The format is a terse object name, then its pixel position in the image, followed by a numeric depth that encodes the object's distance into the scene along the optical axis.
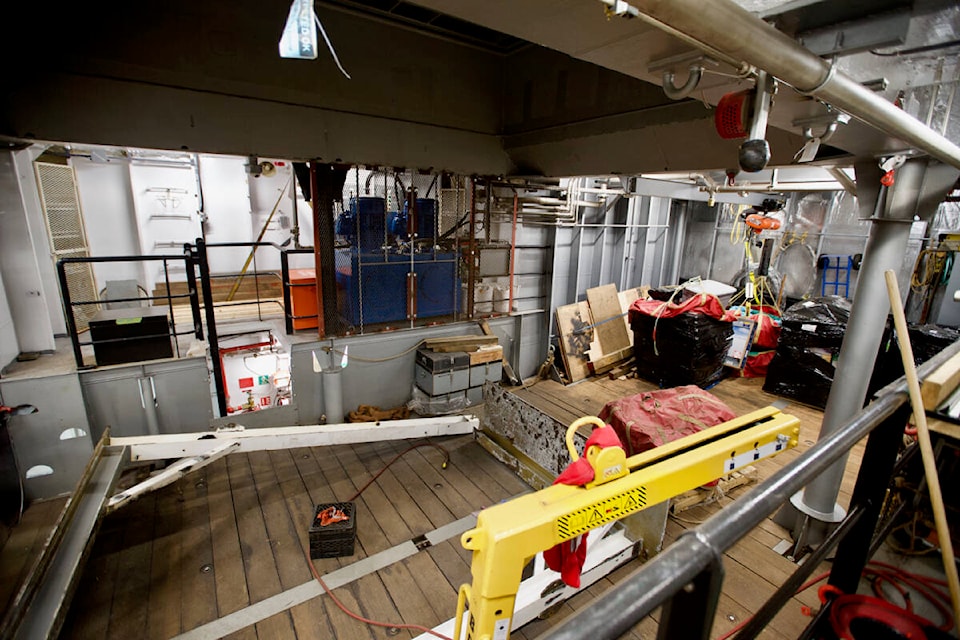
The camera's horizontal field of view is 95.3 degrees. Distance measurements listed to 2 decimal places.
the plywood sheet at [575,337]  6.72
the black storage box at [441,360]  5.20
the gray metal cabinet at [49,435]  3.54
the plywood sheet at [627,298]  7.49
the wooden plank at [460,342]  5.50
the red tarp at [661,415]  3.16
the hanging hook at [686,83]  1.45
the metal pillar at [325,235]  4.60
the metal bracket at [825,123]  1.82
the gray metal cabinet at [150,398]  3.84
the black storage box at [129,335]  3.77
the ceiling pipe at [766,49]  0.99
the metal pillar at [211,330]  3.91
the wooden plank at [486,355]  5.50
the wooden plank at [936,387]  1.54
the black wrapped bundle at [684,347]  5.81
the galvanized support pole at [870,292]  2.57
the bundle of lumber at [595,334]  6.78
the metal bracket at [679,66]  1.45
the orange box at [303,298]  4.94
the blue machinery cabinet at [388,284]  4.96
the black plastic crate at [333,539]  3.11
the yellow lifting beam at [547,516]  1.33
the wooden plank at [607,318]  7.12
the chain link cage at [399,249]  4.91
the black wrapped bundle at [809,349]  5.31
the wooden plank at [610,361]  6.89
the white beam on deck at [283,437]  3.20
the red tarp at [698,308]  5.89
